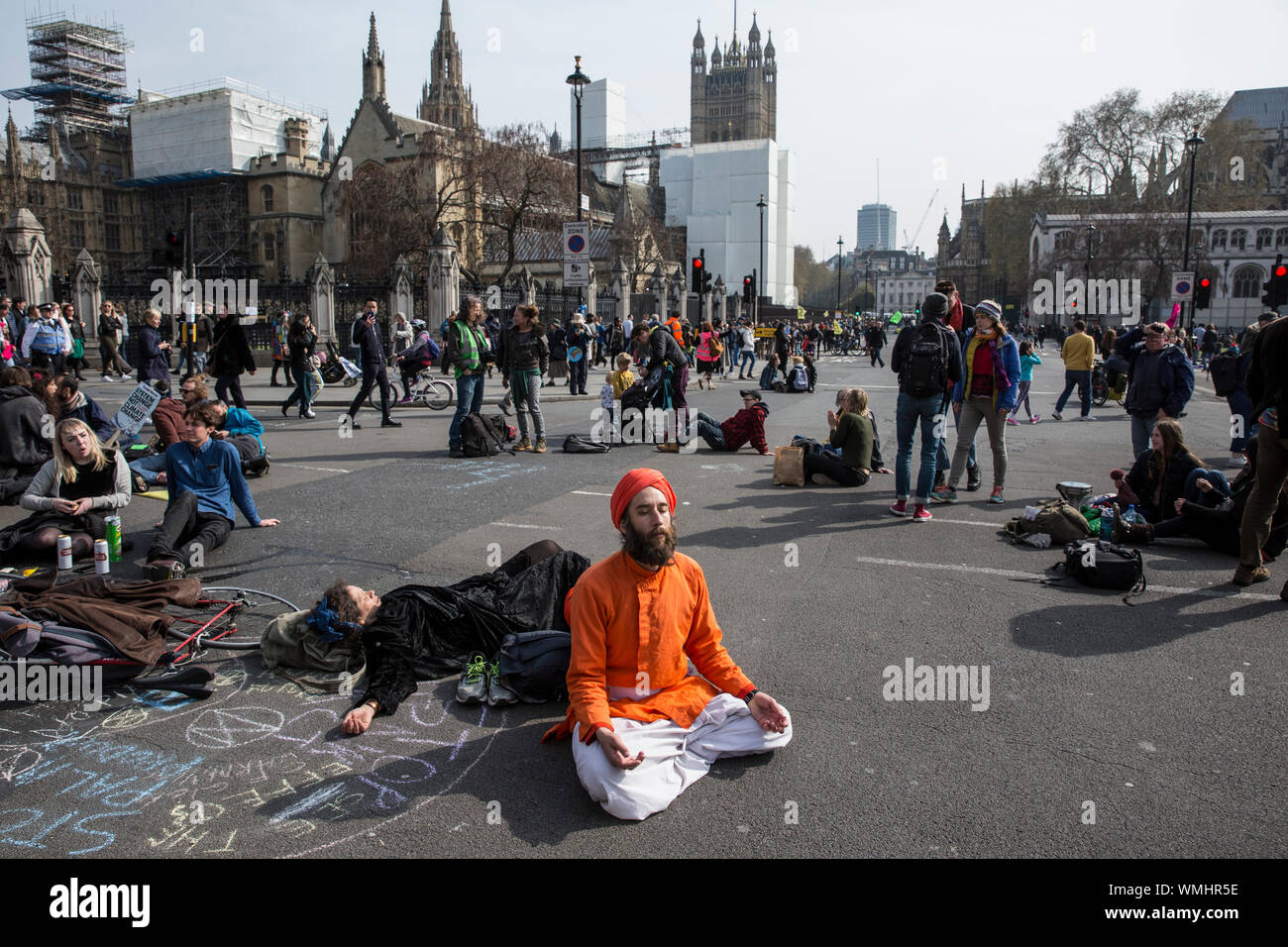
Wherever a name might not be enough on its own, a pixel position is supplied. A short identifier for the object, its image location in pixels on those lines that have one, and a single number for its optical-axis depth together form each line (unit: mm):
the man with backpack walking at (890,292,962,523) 7902
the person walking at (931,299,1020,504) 8609
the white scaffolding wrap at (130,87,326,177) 64188
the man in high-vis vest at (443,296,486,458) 11523
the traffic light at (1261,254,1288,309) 21281
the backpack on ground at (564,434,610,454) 12008
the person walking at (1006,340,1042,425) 16688
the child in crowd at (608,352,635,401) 13836
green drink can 6703
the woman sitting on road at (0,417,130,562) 6695
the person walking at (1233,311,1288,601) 5738
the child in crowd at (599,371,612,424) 12921
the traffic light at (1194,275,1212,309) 29578
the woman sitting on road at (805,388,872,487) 9867
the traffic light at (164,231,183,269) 16172
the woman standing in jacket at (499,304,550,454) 11773
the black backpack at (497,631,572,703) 4348
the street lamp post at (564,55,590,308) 22016
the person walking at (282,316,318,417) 15102
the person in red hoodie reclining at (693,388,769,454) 12078
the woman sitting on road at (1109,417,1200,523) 7465
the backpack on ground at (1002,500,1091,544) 7363
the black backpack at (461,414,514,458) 11477
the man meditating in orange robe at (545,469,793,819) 3410
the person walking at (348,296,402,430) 13875
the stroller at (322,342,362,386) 20641
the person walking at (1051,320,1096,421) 17094
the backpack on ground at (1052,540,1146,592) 6145
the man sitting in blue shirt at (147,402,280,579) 6742
